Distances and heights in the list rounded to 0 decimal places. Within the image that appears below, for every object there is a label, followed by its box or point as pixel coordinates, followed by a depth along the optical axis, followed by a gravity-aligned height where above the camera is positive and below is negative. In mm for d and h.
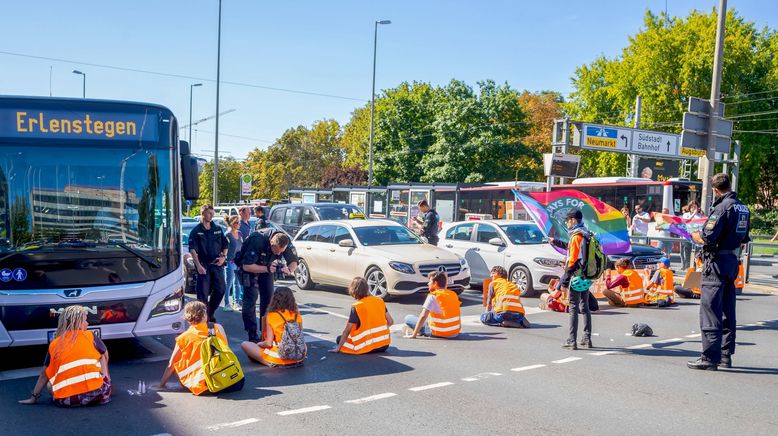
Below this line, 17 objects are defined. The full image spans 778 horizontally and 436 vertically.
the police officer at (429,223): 15680 -598
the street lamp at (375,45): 40522 +8552
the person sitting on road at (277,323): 7531 -1436
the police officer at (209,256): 9633 -956
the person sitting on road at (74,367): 6070 -1624
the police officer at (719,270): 7711 -646
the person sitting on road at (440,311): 9430 -1520
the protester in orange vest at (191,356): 6580 -1620
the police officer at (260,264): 8688 -934
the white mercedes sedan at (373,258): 12539 -1186
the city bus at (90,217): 7188 -394
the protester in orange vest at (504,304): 10492 -1545
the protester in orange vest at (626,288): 12766 -1471
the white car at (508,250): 13656 -1011
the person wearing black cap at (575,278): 8758 -924
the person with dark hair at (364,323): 8281 -1523
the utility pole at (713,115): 14812 +2005
